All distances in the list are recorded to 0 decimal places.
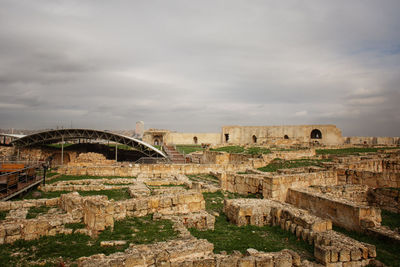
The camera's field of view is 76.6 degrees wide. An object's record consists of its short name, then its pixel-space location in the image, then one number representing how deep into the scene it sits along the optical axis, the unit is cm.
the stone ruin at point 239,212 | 549
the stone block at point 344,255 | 579
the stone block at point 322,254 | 574
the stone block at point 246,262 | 527
